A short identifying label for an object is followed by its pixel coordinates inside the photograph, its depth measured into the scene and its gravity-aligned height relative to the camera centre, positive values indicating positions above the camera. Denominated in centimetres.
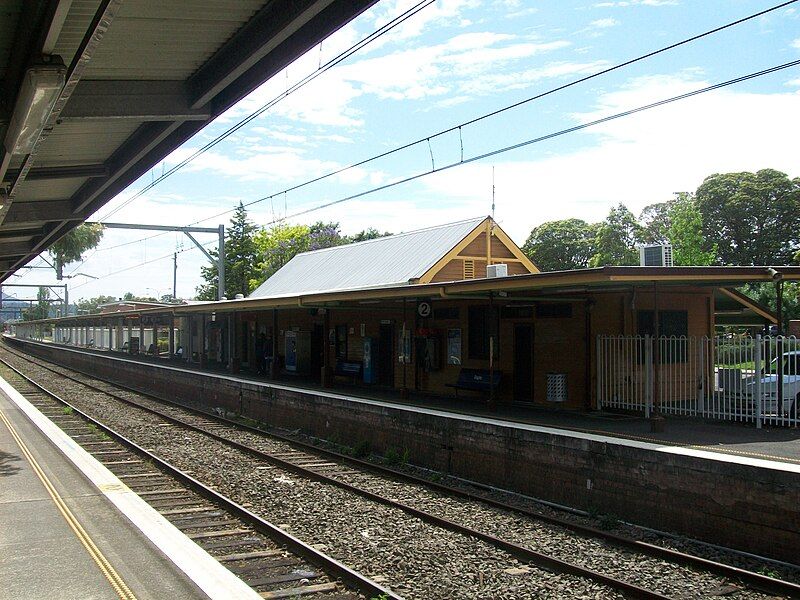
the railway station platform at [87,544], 596 -223
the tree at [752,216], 5797 +774
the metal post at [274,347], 2338 -106
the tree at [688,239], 4491 +451
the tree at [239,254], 7394 +617
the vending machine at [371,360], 2202 -141
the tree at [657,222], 7025 +900
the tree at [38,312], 12791 +77
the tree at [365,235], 8580 +933
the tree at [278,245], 6372 +611
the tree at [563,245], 7744 +713
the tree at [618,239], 6662 +667
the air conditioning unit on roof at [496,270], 1812 +105
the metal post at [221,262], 3066 +223
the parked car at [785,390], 1269 -144
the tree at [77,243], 3281 +332
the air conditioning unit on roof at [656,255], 1570 +123
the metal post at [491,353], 1412 -82
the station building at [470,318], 1456 -16
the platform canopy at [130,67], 608 +255
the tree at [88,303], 17762 +330
